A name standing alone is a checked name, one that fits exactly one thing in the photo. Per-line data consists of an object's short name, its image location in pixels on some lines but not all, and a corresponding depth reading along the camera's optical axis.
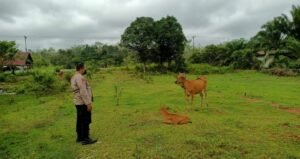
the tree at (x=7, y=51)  23.71
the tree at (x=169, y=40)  24.03
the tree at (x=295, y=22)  23.95
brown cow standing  7.93
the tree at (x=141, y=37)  24.07
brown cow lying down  6.14
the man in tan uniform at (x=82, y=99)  4.88
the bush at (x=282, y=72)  20.32
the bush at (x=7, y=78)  22.61
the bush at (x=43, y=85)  14.03
